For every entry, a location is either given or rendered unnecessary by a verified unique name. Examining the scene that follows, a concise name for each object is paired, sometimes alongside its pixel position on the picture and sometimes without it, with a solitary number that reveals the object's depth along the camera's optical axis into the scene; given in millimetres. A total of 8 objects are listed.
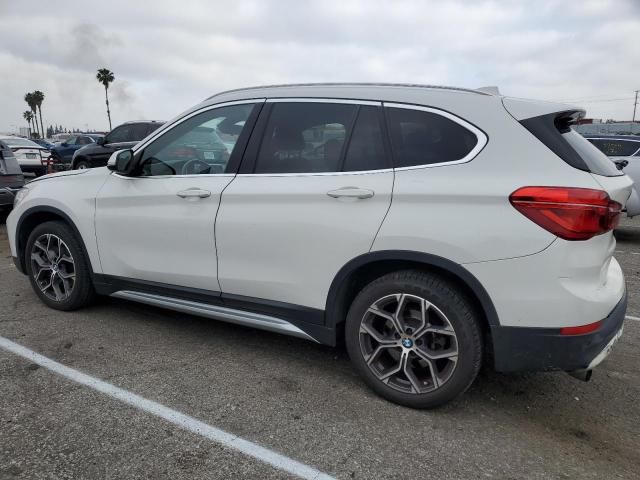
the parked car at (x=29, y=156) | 15938
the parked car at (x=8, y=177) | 8465
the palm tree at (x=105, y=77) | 69125
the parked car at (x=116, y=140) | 15852
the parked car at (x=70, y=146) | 22844
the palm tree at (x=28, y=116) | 109200
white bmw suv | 2559
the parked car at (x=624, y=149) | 9039
